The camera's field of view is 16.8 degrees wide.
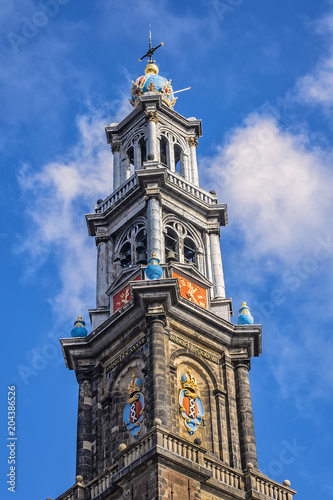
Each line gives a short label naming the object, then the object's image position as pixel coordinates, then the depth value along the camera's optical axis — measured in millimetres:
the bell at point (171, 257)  68250
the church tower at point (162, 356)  55250
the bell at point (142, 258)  68125
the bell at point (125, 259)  69875
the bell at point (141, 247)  68875
